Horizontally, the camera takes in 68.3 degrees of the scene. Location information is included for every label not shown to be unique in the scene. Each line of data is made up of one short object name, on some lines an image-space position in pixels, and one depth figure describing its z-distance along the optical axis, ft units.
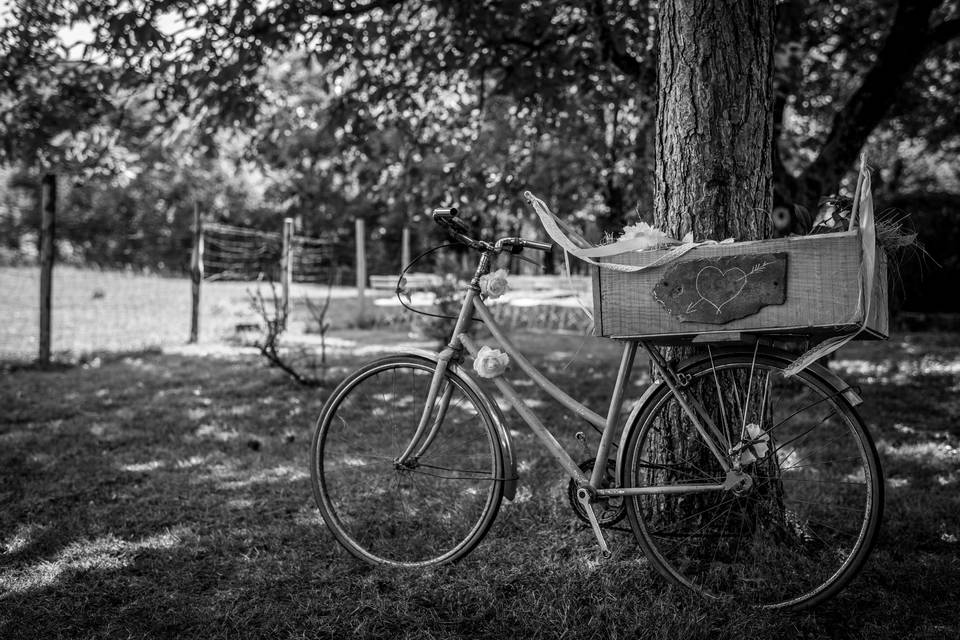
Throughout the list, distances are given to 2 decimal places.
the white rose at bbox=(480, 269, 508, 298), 8.25
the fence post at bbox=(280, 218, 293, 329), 29.50
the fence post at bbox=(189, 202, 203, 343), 29.50
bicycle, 7.29
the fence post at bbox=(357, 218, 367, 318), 40.83
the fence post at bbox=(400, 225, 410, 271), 42.93
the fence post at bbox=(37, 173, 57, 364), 22.85
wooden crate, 6.32
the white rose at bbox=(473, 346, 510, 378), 8.05
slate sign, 6.58
